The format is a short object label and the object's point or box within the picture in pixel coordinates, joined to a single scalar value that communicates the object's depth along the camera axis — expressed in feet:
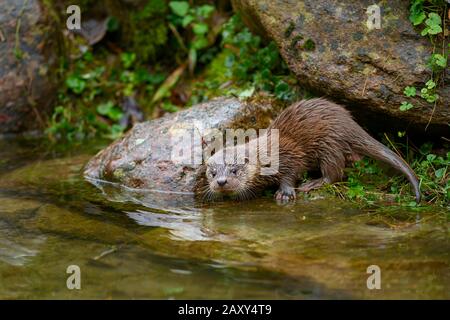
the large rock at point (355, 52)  16.61
